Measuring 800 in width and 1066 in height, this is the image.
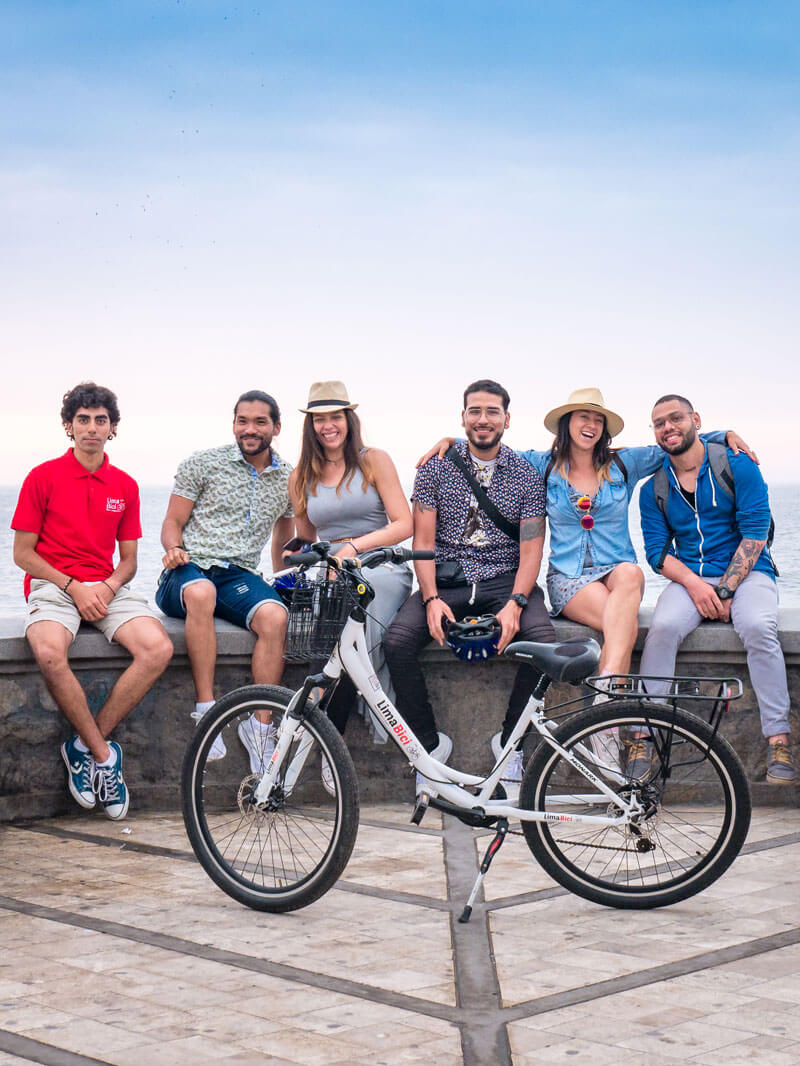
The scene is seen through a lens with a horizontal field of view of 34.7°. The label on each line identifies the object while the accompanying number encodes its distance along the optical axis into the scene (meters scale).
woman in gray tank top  5.82
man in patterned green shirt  5.58
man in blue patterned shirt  5.54
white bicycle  4.12
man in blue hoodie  5.51
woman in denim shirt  5.57
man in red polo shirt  5.42
